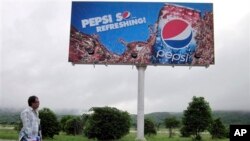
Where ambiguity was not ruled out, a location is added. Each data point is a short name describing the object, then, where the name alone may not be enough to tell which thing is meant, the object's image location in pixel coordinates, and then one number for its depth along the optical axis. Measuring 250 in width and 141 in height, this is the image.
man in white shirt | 7.21
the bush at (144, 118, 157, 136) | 30.55
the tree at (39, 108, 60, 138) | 22.91
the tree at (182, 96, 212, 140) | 21.94
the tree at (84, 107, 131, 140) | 21.45
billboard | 20.47
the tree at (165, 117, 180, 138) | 31.95
